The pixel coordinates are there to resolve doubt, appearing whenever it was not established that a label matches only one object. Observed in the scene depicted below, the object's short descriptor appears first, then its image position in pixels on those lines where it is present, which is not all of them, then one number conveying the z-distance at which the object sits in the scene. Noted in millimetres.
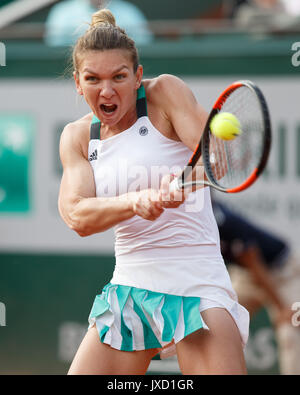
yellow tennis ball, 4867
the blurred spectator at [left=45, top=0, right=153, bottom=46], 9687
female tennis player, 5258
